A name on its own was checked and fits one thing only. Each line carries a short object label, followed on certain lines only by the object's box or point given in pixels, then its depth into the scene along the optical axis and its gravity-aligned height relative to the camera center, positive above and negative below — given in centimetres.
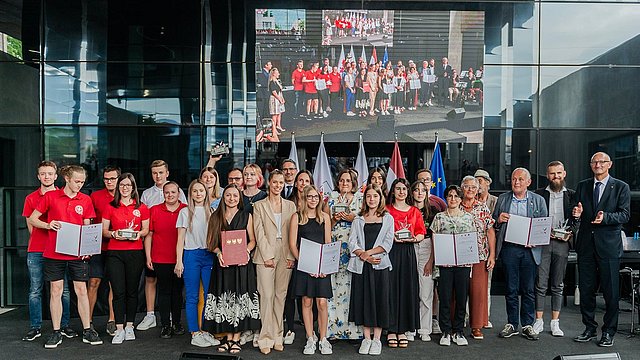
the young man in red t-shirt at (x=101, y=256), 594 -90
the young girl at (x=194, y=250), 560 -79
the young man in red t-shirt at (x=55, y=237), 566 -67
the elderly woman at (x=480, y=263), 596 -95
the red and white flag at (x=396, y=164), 920 +12
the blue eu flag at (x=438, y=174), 901 -3
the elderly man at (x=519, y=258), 601 -89
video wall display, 936 +157
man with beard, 614 -82
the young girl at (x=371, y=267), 541 -91
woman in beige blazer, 546 -84
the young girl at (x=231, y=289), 544 -113
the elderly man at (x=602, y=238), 572 -65
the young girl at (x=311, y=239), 542 -67
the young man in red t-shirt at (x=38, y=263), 582 -98
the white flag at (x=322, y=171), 916 +0
